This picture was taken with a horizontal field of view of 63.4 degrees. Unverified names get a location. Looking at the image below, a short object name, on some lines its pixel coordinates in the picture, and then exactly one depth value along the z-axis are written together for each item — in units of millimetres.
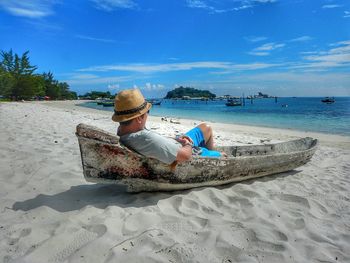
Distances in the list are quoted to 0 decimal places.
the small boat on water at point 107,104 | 59156
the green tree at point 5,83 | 49781
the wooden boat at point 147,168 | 3268
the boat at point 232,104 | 66000
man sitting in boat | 3279
